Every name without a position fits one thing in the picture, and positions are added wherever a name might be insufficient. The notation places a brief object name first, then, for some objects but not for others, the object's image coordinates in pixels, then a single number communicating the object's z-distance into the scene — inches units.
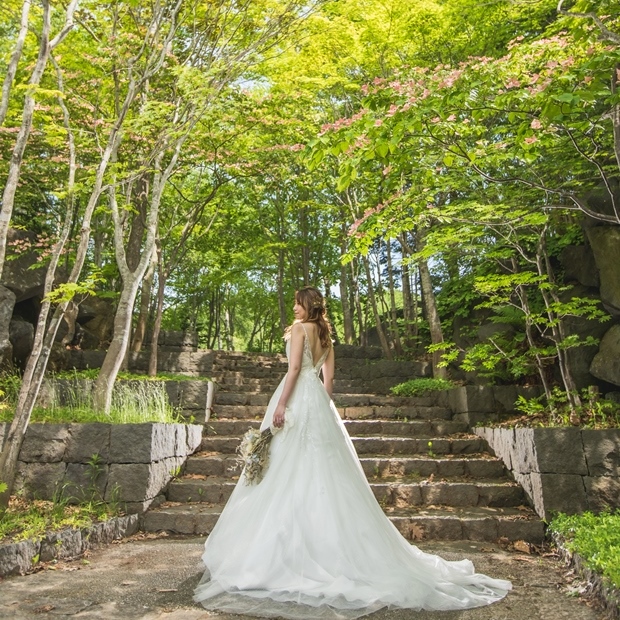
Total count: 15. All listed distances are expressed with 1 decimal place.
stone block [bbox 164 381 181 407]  320.2
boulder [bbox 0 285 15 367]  334.3
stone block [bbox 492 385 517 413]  322.3
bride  123.2
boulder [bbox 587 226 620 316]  299.6
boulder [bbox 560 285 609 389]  326.3
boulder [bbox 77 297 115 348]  518.0
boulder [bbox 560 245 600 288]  348.2
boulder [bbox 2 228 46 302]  366.9
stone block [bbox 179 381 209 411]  318.3
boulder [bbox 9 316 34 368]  368.3
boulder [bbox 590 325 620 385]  297.1
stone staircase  205.5
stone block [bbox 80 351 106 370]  437.1
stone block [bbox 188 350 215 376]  466.0
